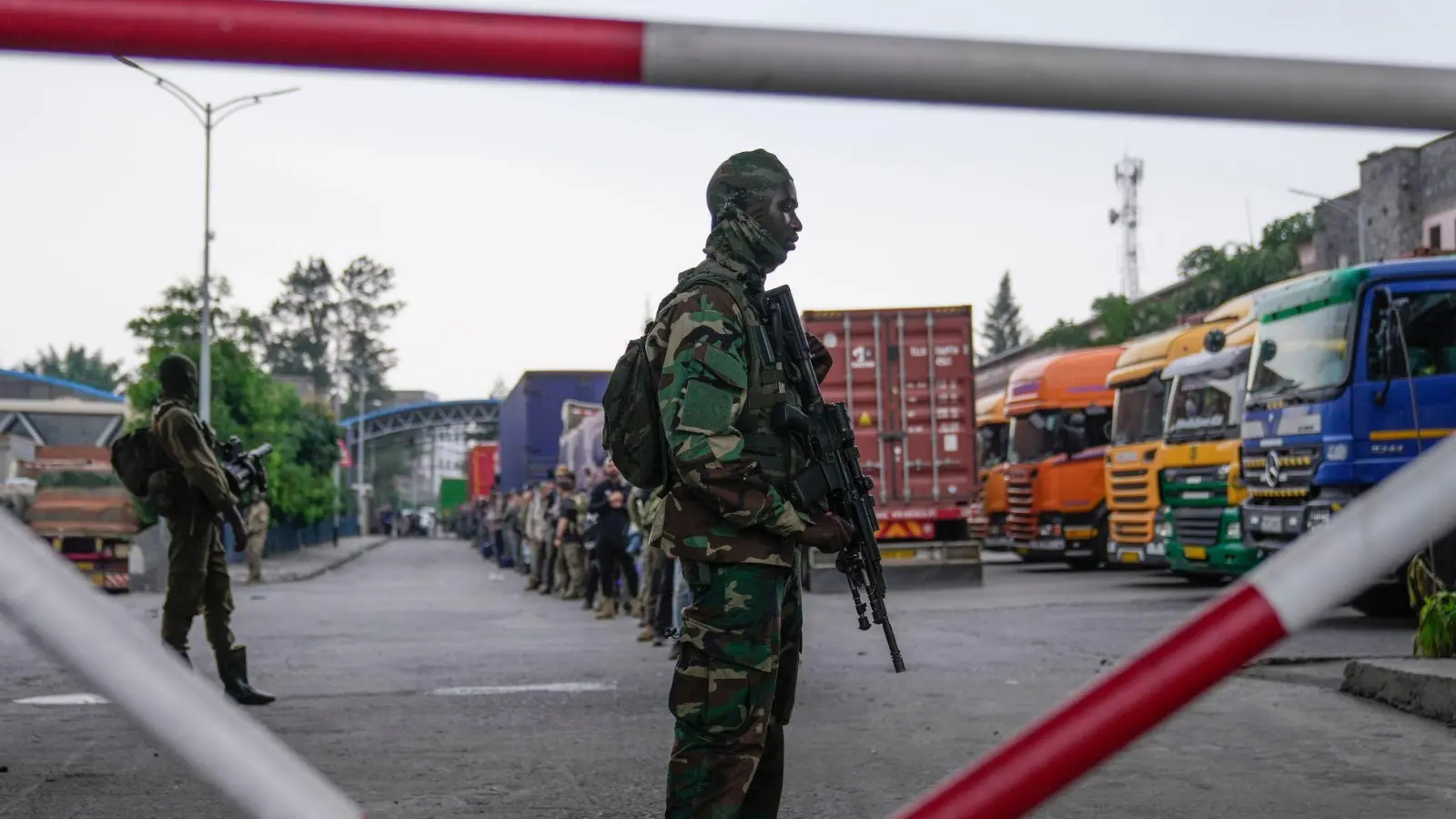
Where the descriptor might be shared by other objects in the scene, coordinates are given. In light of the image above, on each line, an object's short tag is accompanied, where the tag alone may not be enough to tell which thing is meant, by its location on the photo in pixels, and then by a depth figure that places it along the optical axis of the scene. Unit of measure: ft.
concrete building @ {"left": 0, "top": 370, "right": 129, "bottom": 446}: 87.10
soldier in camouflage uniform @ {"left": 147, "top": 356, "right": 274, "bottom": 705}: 27.73
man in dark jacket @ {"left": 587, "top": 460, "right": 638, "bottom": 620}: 56.80
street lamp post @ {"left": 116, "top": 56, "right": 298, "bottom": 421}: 97.40
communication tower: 234.38
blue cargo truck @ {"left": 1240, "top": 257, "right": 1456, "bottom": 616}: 41.63
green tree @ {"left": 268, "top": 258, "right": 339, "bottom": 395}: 337.93
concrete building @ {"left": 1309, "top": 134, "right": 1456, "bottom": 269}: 137.08
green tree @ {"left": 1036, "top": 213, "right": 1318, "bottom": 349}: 156.15
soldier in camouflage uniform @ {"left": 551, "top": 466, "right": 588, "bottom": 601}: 69.77
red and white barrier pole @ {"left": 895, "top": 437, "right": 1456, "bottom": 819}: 4.22
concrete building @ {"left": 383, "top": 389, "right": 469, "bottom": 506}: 499.10
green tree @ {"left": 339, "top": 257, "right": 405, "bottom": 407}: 340.59
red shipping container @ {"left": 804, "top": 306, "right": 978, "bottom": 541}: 68.03
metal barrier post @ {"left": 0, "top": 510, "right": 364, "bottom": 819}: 4.03
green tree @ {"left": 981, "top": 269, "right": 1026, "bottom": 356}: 452.35
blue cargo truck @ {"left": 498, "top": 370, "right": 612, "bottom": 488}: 103.35
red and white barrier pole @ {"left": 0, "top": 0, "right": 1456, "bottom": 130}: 4.28
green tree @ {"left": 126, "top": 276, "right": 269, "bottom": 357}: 106.01
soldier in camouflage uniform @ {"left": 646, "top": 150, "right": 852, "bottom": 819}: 12.36
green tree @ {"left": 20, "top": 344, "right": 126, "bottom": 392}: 470.80
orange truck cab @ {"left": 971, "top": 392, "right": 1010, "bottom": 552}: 86.43
